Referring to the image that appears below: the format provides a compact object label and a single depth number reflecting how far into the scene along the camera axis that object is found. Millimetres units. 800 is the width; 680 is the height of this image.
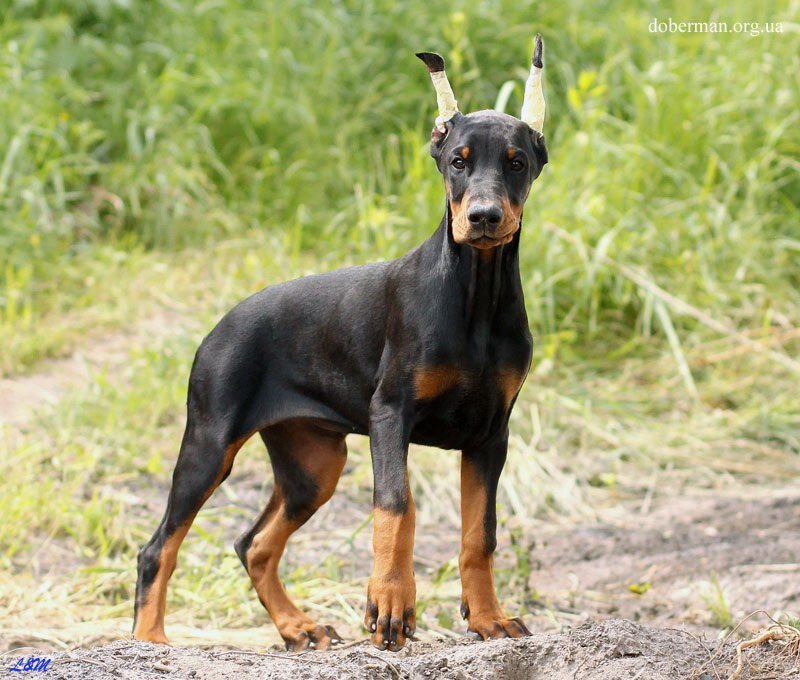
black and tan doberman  7535
